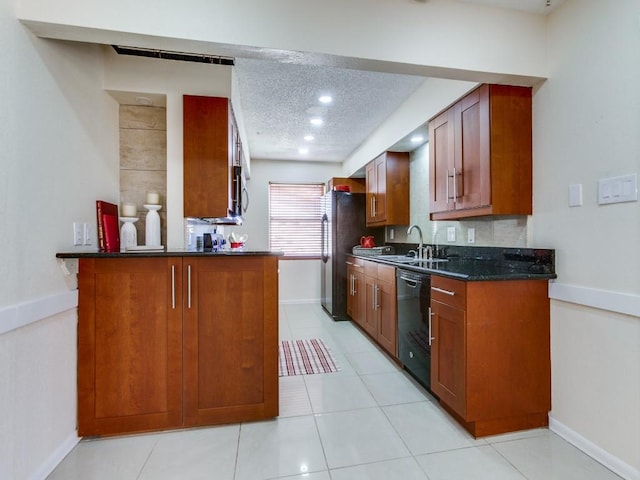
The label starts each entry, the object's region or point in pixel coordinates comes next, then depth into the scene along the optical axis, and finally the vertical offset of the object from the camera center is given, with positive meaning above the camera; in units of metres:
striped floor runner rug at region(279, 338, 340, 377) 2.82 -1.13
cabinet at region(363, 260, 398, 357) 2.89 -0.64
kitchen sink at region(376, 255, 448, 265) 2.97 -0.19
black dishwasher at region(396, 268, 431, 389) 2.29 -0.64
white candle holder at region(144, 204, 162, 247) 2.30 +0.11
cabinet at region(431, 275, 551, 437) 1.84 -0.68
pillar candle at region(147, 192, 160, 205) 2.34 +0.32
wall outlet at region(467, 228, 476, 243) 2.78 +0.05
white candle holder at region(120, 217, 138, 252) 2.25 +0.06
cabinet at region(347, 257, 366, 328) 3.83 -0.63
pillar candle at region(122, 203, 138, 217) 2.29 +0.22
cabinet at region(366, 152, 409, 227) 3.86 +0.64
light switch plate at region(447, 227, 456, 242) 3.08 +0.06
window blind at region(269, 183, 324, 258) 5.58 +0.41
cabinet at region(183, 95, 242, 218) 2.40 +0.65
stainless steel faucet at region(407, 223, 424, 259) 3.29 -0.11
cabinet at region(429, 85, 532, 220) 2.10 +0.61
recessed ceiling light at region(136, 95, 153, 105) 2.36 +1.06
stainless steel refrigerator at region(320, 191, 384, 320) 4.56 +0.09
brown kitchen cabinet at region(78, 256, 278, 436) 1.85 -0.60
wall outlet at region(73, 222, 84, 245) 1.85 +0.05
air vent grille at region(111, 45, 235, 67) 2.18 +1.33
